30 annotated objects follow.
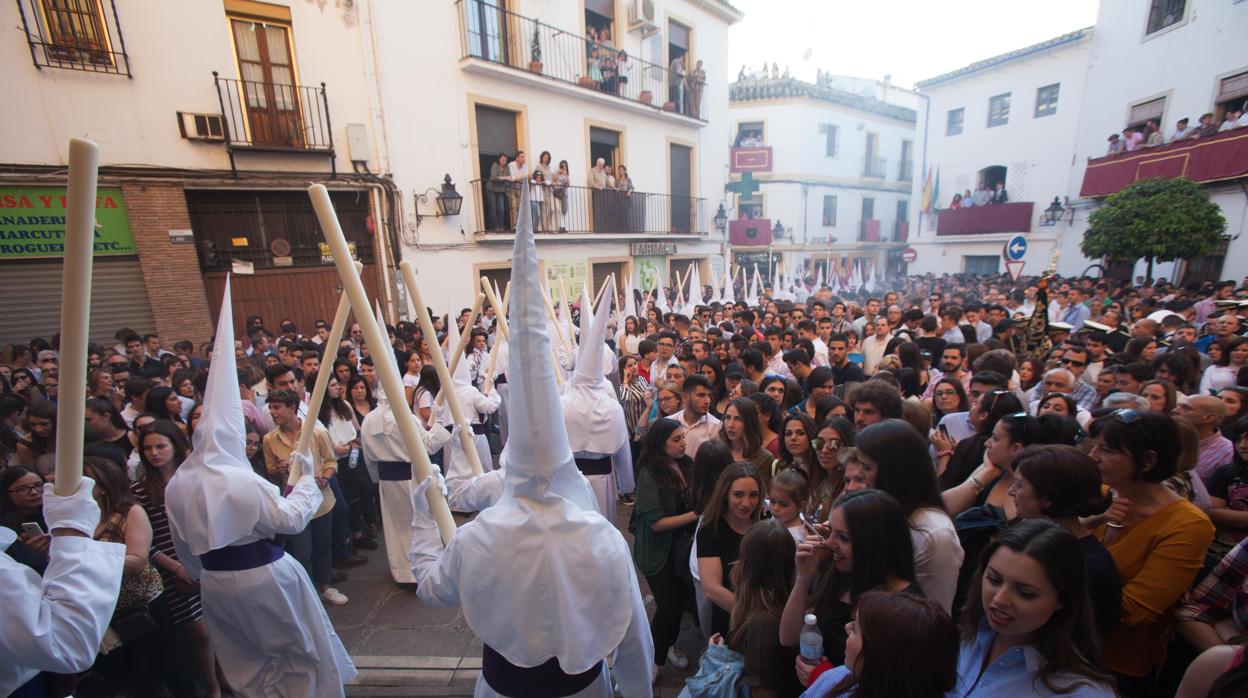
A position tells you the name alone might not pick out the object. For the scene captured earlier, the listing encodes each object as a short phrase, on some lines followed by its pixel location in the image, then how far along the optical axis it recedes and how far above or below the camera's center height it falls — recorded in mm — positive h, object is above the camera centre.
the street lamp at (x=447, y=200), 10656 +1152
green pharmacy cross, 19312 +2337
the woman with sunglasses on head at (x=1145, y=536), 1947 -1118
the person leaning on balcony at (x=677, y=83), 15477 +4923
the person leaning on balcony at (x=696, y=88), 15812 +4865
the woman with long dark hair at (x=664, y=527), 3023 -1576
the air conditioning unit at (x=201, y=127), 8258 +2144
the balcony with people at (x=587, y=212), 11852 +1083
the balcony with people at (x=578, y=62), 11289 +4754
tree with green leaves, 10492 +325
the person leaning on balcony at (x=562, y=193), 12586 +1460
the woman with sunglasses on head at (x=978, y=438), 2961 -1093
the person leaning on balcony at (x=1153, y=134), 14117 +2803
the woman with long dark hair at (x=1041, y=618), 1451 -1063
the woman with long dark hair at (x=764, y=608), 2029 -1402
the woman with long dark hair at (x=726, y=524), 2498 -1323
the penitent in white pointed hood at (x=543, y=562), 1622 -989
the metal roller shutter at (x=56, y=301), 7629 -511
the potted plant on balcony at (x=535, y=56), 11945 +4514
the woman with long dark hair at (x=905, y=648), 1328 -1017
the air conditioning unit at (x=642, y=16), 13836 +6179
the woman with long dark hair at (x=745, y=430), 3326 -1132
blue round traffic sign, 8102 -94
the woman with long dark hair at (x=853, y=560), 1793 -1072
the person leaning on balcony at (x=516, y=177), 11711 +1743
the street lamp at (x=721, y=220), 17391 +992
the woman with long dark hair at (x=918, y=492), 1948 -990
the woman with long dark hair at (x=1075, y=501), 1844 -948
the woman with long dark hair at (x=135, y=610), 2623 -1761
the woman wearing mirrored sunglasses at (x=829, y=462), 2740 -1143
